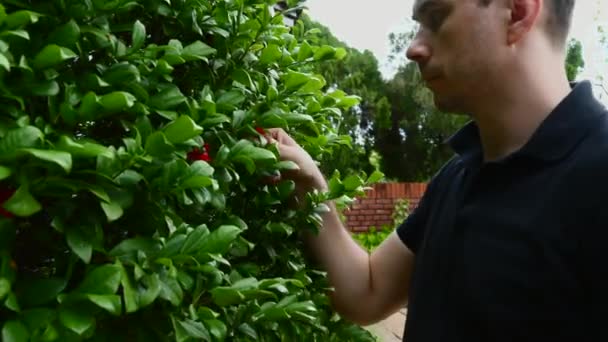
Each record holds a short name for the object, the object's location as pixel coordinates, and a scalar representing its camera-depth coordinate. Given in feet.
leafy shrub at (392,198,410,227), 30.22
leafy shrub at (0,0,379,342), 2.32
